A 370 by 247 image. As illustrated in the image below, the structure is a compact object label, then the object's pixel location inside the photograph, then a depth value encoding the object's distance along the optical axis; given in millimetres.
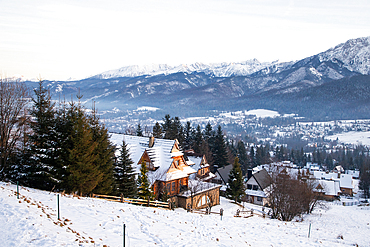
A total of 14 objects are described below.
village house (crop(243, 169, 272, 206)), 49562
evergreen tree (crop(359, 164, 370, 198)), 73750
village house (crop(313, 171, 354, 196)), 82188
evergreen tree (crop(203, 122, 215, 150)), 63256
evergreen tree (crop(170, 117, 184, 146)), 59312
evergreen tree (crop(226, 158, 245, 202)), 39531
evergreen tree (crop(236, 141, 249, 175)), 77562
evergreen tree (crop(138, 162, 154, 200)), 24078
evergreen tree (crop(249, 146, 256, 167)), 94188
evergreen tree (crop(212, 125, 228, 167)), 60103
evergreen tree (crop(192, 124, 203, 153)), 60681
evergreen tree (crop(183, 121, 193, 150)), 61788
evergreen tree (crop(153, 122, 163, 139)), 55188
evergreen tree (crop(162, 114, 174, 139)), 58962
